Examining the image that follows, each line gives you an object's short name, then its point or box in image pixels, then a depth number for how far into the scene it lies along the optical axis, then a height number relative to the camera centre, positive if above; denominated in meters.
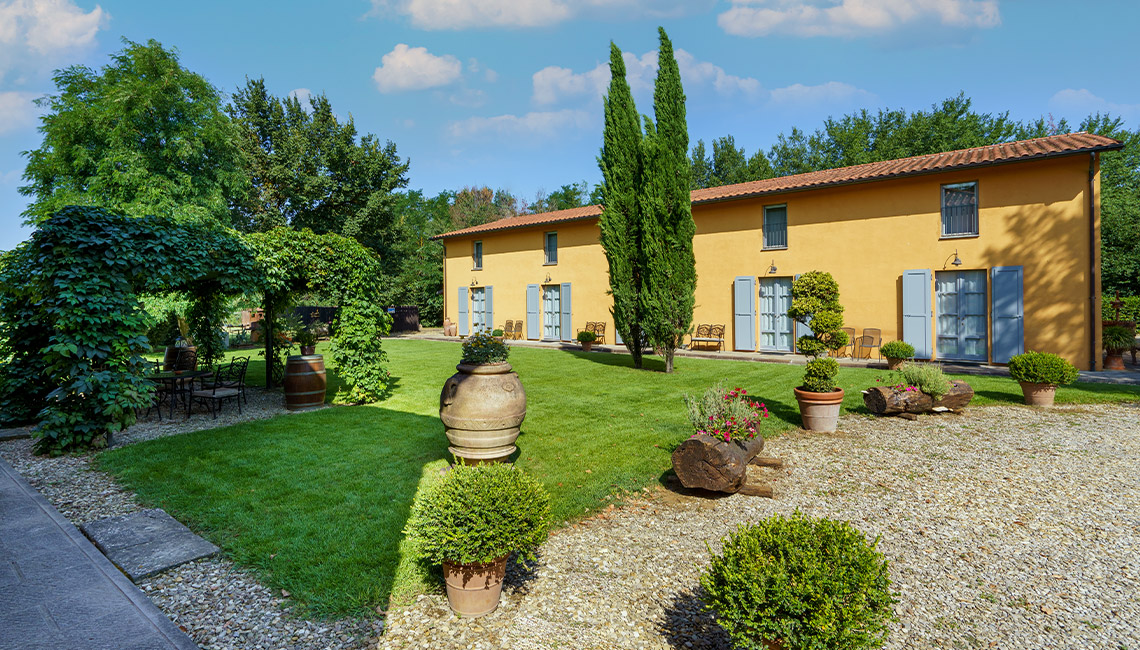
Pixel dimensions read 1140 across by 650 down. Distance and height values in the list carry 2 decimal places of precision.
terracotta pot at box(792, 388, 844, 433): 7.02 -1.34
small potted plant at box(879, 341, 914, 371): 11.93 -0.91
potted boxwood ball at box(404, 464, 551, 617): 2.76 -1.19
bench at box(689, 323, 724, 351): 16.97 -0.66
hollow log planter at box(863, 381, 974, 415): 7.90 -1.38
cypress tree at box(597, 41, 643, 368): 12.79 +3.34
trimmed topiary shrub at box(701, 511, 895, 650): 2.03 -1.19
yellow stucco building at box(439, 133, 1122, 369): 12.01 +1.84
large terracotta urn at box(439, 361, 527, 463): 4.64 -0.88
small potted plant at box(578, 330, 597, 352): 18.72 -0.78
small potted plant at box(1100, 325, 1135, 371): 11.99 -0.78
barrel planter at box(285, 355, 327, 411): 8.55 -1.02
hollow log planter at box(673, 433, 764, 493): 4.61 -1.39
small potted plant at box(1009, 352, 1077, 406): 8.25 -1.04
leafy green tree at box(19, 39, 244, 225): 19.08 +7.35
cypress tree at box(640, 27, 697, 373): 12.33 +2.40
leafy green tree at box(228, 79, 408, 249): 27.12 +8.14
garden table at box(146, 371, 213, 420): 8.47 -0.96
